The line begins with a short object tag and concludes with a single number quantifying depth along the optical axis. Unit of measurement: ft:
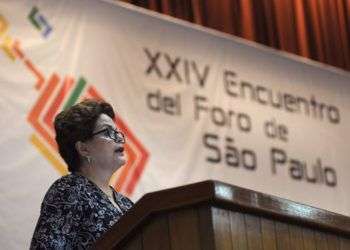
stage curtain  19.43
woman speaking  9.49
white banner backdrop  14.32
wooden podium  7.24
